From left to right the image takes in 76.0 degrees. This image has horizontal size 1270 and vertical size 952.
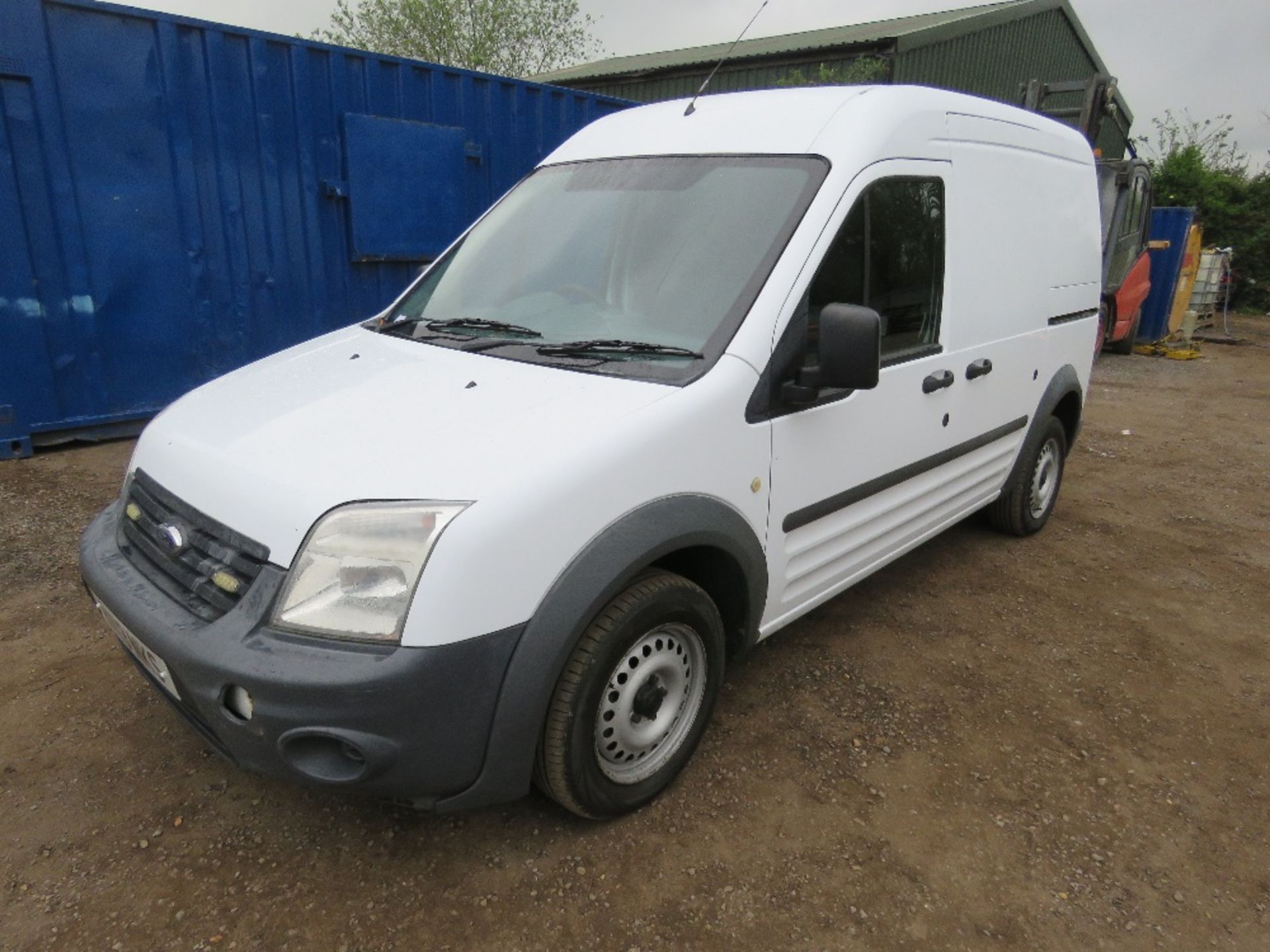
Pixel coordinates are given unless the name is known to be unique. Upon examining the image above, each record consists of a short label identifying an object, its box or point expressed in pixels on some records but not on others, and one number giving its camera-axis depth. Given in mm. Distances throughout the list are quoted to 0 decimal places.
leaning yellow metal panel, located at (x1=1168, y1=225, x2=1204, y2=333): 13391
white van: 1792
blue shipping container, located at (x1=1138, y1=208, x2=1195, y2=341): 13039
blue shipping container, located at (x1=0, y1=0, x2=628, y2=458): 5031
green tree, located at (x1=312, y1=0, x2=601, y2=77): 22078
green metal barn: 13055
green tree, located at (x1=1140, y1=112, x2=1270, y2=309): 18188
